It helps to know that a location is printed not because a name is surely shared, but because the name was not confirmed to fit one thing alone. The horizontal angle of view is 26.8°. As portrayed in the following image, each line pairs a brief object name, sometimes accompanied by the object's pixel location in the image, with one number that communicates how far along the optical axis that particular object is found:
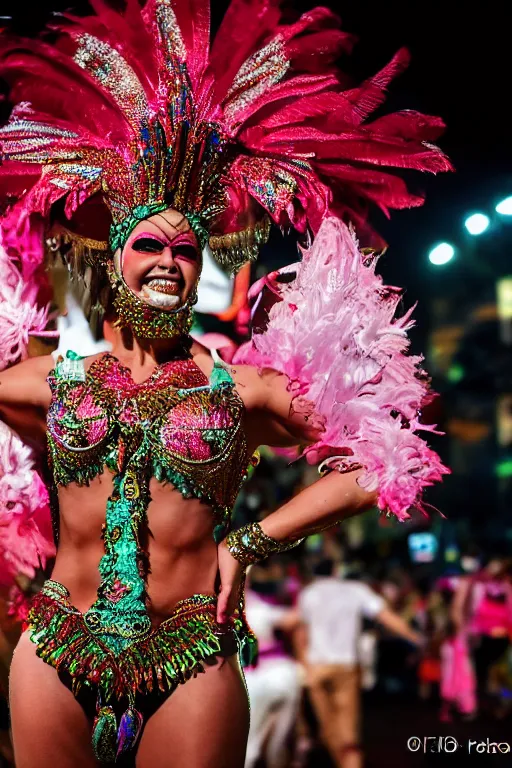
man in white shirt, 5.27
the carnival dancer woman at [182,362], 2.43
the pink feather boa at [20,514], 2.72
